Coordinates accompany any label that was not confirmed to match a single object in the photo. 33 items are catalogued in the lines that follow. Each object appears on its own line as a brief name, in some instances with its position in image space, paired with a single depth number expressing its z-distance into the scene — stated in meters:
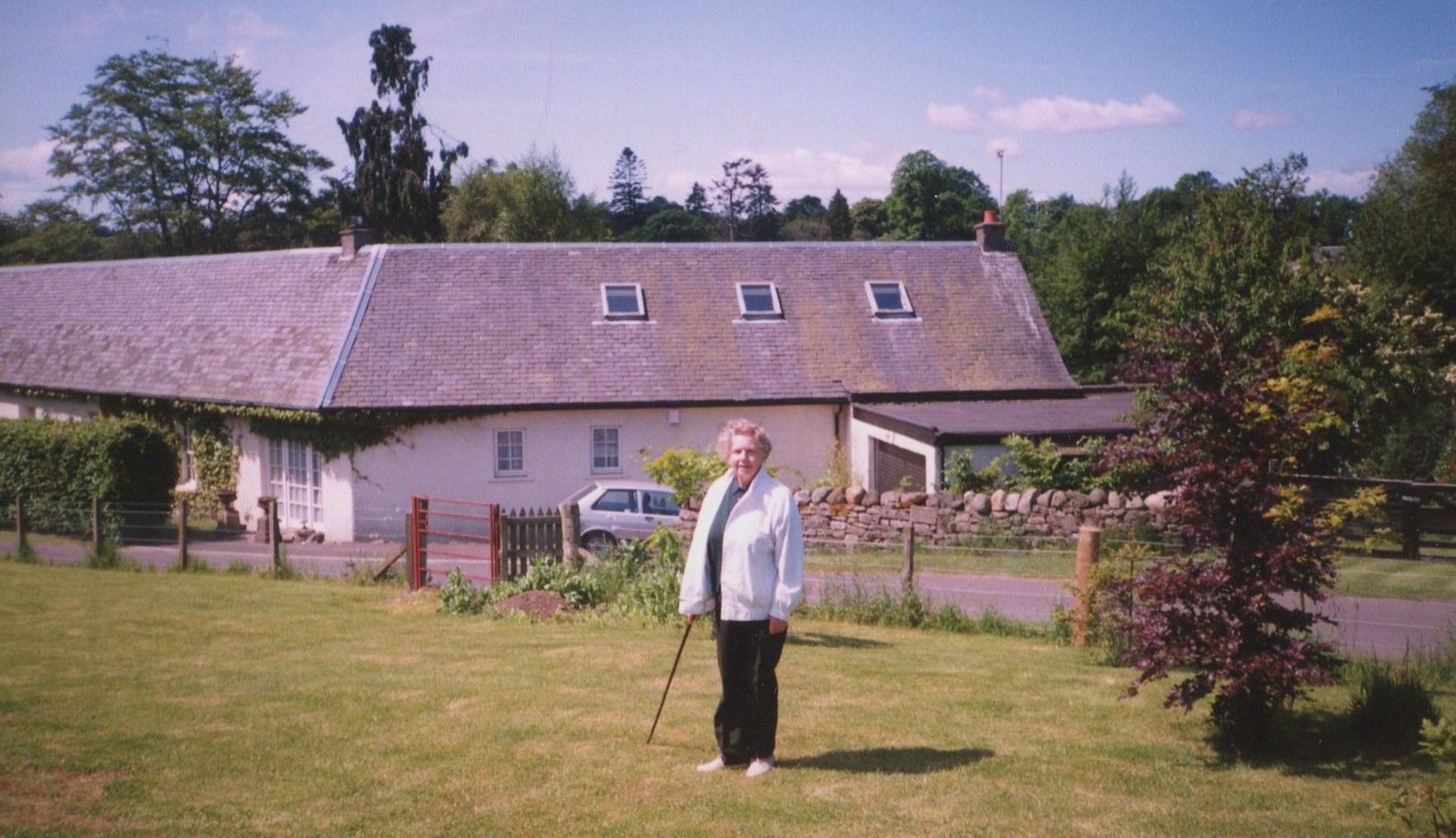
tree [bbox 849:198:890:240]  86.62
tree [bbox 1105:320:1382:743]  7.70
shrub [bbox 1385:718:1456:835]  4.91
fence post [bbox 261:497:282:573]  18.52
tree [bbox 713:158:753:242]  99.44
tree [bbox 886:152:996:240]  78.38
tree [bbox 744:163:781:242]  98.69
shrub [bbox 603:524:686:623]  13.25
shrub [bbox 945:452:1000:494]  23.59
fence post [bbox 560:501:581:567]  15.18
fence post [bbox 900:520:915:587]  13.75
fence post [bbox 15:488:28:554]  20.62
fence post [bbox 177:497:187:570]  18.83
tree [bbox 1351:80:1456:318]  32.22
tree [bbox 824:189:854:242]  83.00
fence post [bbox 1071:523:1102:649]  11.52
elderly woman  7.06
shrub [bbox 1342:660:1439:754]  8.35
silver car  21.33
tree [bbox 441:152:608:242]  55.97
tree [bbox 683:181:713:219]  101.31
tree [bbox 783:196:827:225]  108.68
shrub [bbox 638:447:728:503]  14.28
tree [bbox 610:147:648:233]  99.38
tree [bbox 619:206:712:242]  85.75
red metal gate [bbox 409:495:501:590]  15.52
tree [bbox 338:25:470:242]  54.78
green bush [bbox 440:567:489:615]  14.22
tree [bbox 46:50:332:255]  57.53
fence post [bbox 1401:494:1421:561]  17.75
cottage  26.12
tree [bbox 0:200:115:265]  57.50
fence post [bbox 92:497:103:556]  19.84
